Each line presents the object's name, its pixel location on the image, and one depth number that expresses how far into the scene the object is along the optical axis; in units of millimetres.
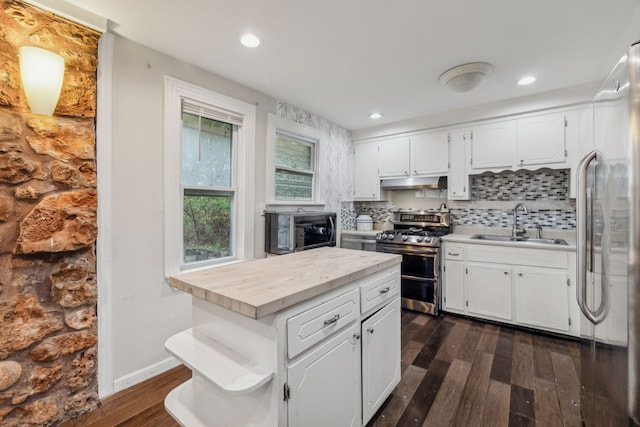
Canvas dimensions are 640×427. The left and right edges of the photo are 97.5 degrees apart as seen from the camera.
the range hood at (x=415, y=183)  3633
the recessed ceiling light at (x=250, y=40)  1962
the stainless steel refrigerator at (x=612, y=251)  927
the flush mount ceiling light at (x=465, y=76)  2340
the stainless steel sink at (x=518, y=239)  2912
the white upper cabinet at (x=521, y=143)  2902
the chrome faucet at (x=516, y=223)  3256
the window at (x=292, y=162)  3082
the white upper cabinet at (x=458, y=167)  3436
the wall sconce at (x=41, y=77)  1467
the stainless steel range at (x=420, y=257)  3268
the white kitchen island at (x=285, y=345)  1057
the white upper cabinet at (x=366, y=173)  4176
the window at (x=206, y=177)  2223
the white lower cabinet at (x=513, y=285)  2668
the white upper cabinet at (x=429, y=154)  3574
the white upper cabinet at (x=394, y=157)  3887
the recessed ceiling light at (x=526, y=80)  2602
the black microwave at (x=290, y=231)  2861
